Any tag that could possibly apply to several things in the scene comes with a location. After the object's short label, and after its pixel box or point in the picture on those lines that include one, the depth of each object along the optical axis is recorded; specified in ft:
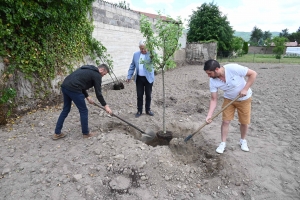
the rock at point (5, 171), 9.10
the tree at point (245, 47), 115.65
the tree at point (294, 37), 181.13
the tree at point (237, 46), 96.63
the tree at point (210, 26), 75.92
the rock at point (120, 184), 8.59
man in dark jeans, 10.85
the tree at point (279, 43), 81.07
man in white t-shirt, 9.57
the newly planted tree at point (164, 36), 11.09
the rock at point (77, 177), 8.80
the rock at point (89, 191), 8.23
